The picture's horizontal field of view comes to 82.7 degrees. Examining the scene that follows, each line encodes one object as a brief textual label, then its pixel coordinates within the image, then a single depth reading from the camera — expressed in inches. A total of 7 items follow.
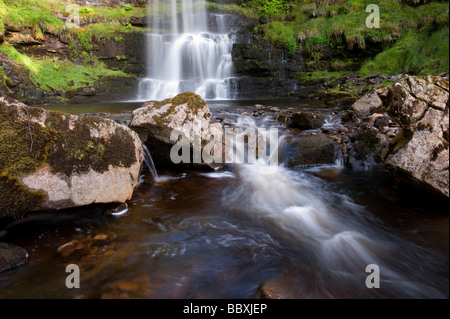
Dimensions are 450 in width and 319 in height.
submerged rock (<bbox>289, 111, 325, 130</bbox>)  277.4
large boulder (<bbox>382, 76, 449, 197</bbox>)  125.7
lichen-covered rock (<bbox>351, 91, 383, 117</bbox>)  313.3
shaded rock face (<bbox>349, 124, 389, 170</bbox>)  210.1
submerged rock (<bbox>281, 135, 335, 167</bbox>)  221.9
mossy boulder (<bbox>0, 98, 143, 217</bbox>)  111.0
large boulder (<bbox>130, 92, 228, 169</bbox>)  189.3
